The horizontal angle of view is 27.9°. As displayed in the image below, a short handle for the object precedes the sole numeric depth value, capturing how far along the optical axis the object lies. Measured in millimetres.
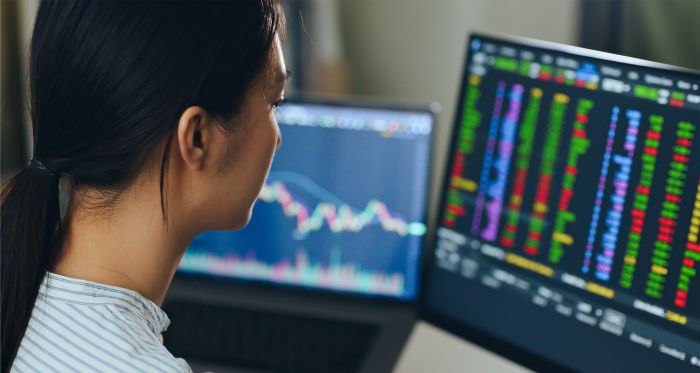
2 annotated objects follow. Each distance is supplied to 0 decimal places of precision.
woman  1094
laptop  1495
